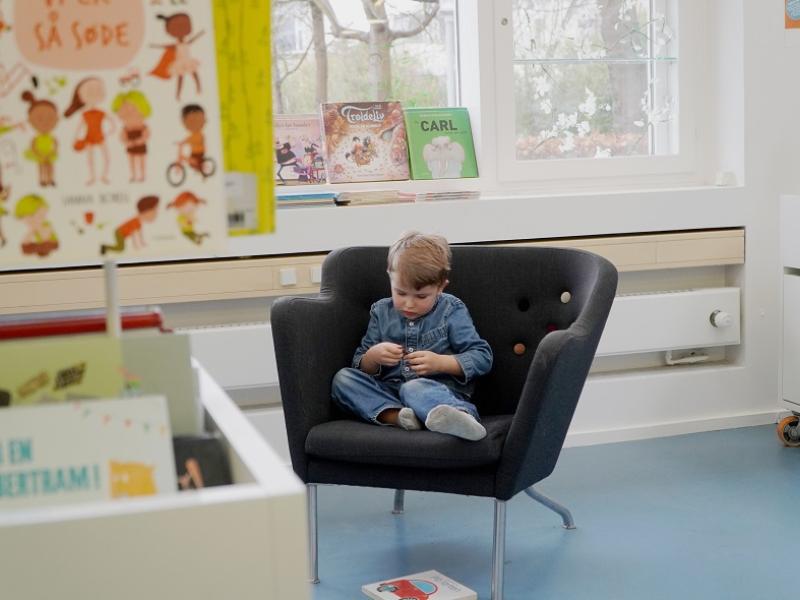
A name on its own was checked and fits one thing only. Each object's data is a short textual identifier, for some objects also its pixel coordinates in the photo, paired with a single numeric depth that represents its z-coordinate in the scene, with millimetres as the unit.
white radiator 3713
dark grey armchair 2348
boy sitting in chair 2588
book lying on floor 2391
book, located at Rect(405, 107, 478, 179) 3795
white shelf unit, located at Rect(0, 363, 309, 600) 917
